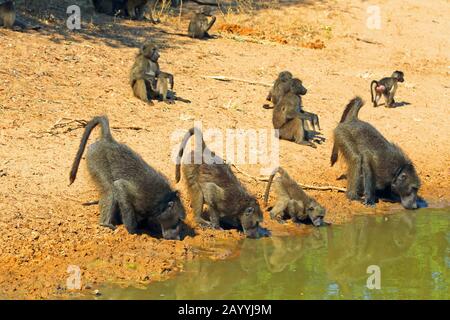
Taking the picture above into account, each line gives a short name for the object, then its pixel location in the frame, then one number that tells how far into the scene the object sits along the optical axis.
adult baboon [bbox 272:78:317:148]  13.14
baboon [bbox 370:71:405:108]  14.88
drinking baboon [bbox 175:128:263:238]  10.25
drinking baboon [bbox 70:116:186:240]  9.50
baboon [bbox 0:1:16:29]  15.06
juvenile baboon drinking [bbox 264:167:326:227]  10.77
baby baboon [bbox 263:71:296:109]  13.63
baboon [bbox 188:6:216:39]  16.98
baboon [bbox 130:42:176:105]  13.58
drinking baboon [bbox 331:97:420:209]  11.73
